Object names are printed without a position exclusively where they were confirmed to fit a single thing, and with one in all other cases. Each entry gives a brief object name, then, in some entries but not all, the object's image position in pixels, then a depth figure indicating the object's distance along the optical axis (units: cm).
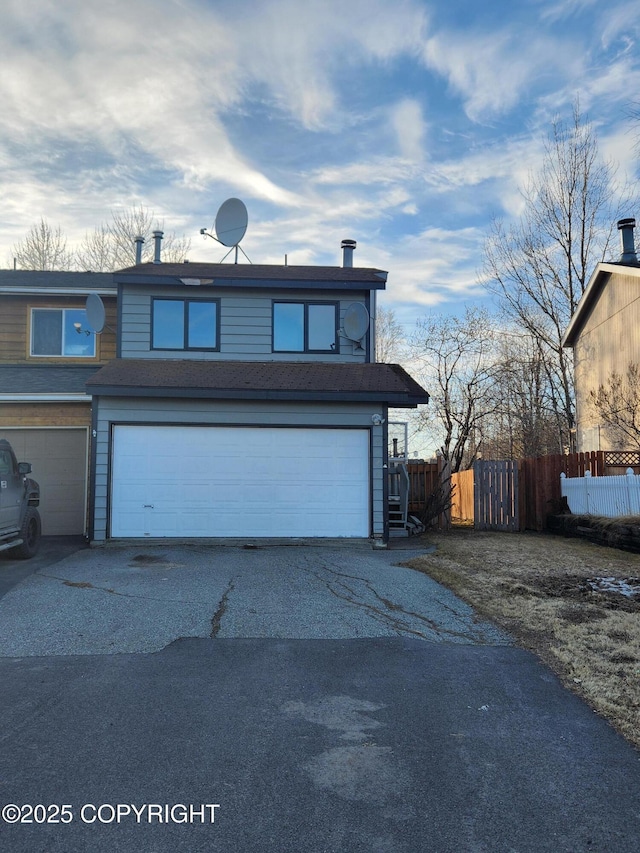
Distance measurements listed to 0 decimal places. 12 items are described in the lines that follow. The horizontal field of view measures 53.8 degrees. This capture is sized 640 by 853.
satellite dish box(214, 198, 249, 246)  1548
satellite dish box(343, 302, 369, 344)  1339
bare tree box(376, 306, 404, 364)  3175
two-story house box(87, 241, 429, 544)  1223
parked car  990
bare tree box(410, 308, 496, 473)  2444
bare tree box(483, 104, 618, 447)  2525
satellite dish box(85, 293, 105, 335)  1382
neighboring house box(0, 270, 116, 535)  1403
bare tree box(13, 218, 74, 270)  2956
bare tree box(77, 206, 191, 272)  2978
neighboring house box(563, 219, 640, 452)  1714
